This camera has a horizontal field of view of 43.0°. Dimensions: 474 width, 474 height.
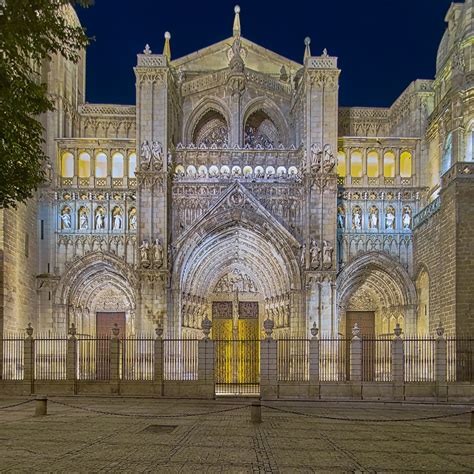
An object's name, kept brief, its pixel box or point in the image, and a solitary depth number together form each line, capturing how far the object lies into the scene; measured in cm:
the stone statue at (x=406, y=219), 2689
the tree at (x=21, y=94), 1284
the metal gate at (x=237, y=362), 2583
